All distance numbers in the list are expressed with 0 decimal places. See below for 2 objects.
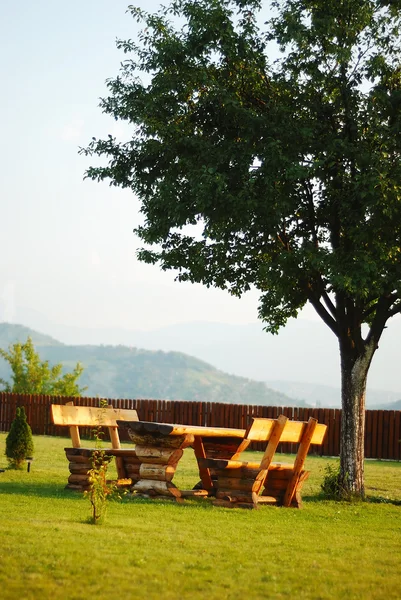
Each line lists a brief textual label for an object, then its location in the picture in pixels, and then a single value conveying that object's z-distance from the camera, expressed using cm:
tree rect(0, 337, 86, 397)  4544
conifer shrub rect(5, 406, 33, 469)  1599
